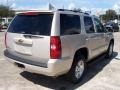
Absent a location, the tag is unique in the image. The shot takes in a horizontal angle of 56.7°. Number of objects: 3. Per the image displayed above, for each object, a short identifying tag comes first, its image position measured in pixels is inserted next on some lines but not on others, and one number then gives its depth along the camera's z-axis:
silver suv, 2.54
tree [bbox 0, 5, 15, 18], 27.76
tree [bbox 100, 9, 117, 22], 46.03
